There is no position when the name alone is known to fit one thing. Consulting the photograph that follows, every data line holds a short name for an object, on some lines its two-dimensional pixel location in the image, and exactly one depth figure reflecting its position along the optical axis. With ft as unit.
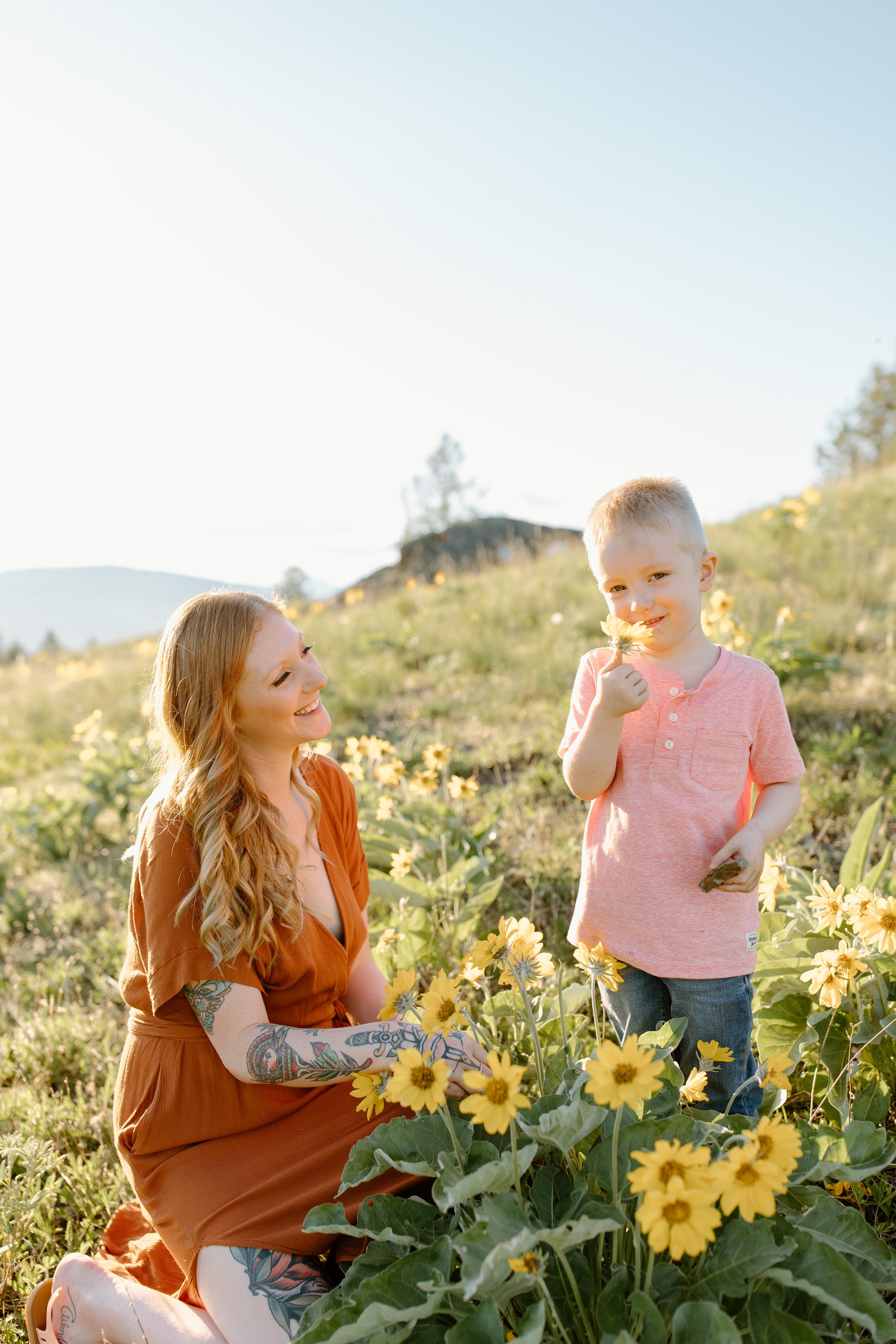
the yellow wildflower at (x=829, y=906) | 5.69
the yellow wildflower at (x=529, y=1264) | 3.37
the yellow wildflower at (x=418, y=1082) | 3.90
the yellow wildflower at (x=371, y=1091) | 4.66
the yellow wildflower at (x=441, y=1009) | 4.13
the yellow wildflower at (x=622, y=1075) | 3.37
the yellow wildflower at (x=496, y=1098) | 3.55
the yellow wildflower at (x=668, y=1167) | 3.12
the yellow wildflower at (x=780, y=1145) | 3.39
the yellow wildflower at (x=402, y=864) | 8.06
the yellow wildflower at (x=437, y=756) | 9.82
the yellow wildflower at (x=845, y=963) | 5.16
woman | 5.31
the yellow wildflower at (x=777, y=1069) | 4.50
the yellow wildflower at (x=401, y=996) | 4.59
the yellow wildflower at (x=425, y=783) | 9.77
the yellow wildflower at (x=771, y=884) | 6.77
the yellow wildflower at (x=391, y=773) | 9.74
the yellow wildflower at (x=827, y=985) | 5.19
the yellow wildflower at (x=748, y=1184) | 3.20
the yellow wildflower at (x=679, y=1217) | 3.07
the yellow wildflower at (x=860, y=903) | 5.34
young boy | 5.75
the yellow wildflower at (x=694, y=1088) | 4.67
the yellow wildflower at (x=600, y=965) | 4.95
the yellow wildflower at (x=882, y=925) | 5.19
